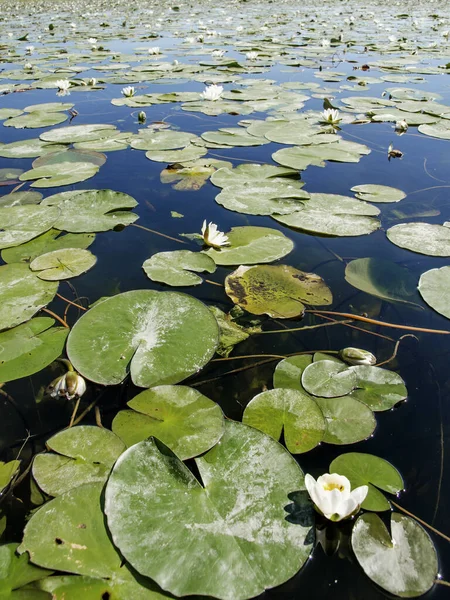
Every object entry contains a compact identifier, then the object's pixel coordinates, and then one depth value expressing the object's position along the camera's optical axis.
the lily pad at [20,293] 1.77
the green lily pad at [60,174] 2.96
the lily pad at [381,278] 1.89
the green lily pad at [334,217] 2.35
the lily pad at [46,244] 2.20
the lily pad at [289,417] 1.27
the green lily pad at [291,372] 1.47
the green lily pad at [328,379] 1.42
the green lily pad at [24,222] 2.31
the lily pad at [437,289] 1.76
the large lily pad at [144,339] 1.49
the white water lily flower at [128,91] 5.00
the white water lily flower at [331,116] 3.91
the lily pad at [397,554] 0.94
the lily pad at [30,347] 1.52
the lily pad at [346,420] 1.28
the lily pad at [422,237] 2.14
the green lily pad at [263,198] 2.56
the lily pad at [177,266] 1.98
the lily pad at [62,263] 2.03
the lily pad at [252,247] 2.11
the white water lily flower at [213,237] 2.18
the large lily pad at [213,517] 0.95
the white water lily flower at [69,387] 1.41
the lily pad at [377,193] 2.66
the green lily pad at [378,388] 1.38
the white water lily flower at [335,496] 1.01
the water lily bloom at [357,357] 1.50
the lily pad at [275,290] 1.80
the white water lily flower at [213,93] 4.64
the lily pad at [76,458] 1.16
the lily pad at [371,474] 1.11
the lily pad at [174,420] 1.25
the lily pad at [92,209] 2.46
